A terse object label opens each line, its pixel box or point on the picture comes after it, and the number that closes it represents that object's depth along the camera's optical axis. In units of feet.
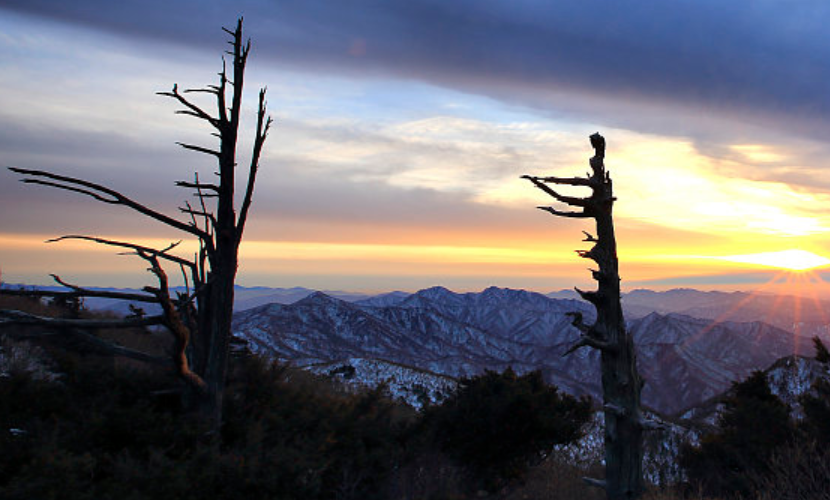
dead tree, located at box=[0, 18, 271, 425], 33.17
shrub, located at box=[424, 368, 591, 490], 62.18
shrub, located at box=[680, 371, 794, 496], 77.96
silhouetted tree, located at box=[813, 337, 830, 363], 97.14
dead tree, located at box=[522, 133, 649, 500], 41.91
